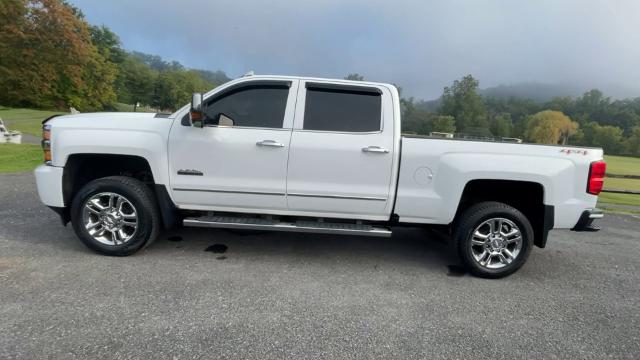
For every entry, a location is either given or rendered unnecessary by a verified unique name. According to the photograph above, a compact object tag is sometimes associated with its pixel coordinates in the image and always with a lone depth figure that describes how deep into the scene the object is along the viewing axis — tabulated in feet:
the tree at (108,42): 213.87
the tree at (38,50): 126.52
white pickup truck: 12.09
